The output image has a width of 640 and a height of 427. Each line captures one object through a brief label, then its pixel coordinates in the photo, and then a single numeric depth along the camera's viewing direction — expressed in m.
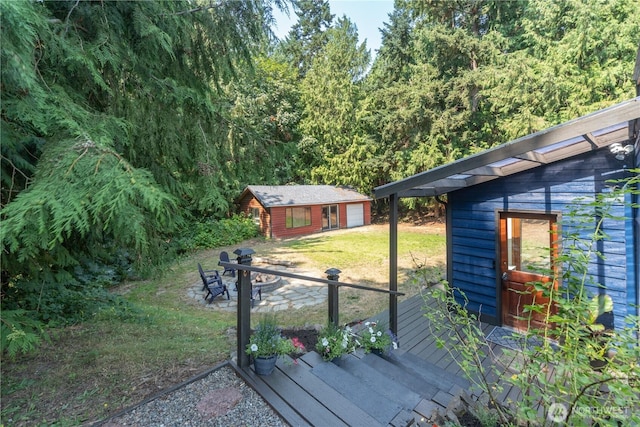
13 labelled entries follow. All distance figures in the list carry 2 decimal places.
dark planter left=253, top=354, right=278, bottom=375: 2.93
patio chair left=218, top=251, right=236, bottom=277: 8.89
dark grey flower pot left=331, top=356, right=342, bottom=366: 3.46
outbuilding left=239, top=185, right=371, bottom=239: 17.30
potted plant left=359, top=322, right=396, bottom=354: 3.87
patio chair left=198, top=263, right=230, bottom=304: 7.34
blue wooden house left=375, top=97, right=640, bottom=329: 3.48
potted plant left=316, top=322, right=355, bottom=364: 3.43
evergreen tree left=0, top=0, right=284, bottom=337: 1.80
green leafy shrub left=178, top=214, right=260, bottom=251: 15.04
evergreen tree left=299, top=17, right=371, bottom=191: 22.56
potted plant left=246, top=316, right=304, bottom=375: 2.94
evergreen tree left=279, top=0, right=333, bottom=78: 30.28
